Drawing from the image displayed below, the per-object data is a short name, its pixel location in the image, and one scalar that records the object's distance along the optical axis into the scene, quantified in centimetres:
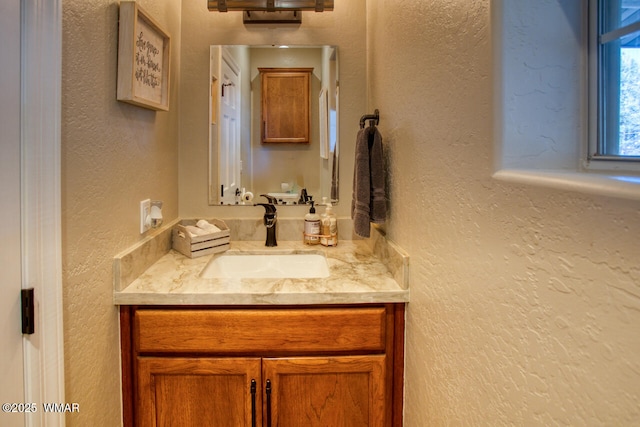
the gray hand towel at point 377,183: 148
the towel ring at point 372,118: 157
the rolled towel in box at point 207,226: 175
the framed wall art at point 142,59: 120
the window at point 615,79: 60
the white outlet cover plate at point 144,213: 143
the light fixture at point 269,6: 173
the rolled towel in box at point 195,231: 169
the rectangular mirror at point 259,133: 190
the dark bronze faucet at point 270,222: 184
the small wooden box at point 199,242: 166
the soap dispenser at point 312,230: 185
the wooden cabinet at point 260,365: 128
